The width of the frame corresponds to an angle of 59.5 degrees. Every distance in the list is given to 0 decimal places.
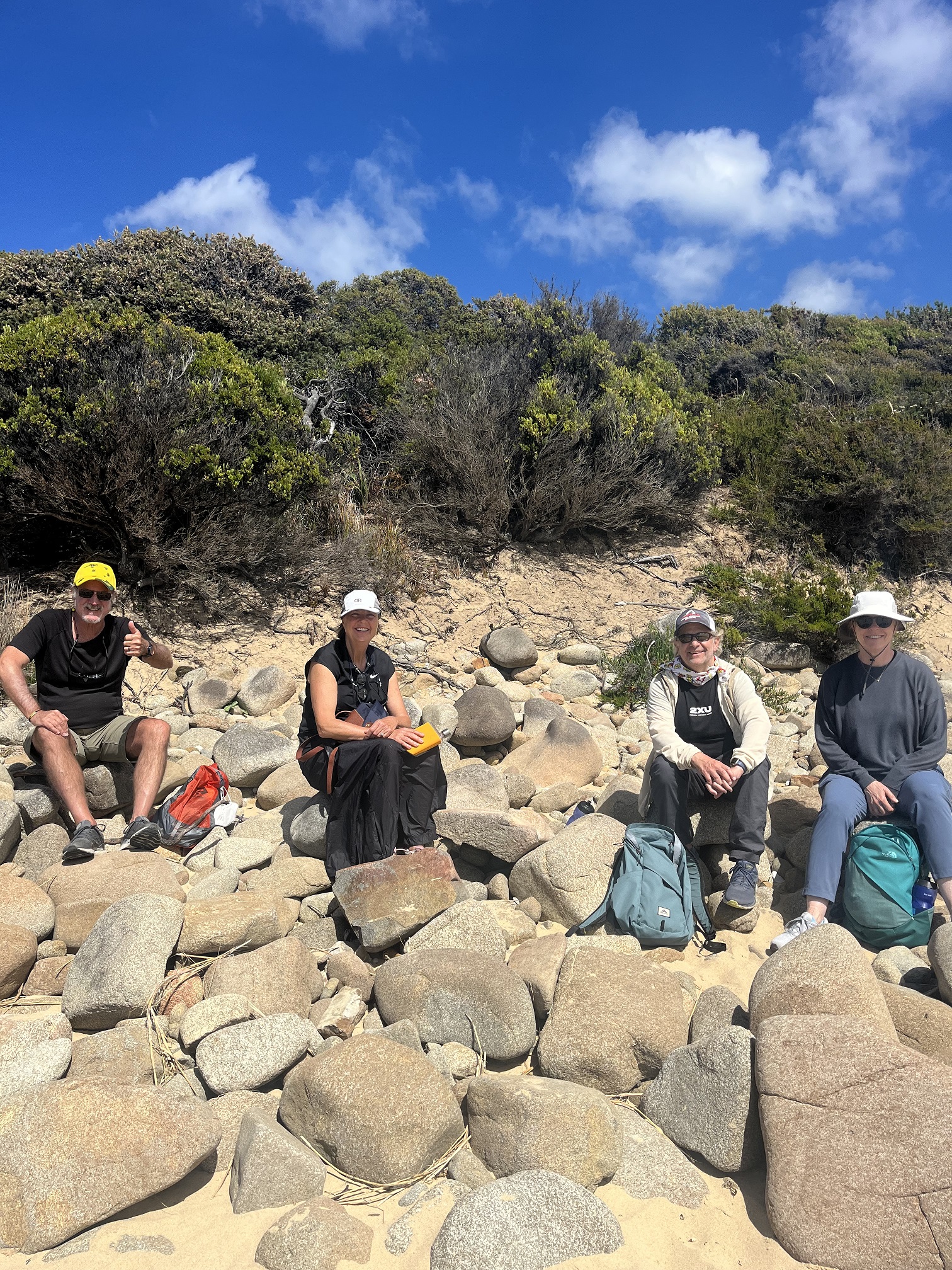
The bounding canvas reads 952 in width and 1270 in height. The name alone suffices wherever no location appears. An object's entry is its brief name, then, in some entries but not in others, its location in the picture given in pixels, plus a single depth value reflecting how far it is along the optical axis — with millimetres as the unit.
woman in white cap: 3977
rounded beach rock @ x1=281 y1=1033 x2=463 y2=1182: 2520
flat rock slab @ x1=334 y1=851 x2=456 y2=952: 3559
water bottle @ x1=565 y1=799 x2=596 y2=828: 4672
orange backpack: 4473
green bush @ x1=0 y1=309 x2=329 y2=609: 6691
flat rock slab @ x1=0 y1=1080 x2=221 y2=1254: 2277
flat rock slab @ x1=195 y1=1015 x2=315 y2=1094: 2816
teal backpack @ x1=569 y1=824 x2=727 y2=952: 3668
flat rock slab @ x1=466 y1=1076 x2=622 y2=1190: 2473
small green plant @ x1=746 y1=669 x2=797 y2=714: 6988
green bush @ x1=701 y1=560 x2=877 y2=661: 7875
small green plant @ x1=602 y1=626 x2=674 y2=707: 6953
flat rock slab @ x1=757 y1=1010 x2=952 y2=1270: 2189
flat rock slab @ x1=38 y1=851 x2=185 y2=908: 3660
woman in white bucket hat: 3777
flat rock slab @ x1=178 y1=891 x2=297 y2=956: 3420
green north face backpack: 3621
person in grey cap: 3926
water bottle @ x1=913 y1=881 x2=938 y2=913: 3631
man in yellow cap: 4391
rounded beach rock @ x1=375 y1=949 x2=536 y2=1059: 3023
